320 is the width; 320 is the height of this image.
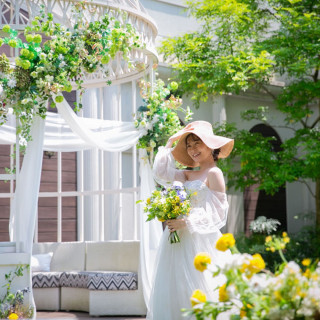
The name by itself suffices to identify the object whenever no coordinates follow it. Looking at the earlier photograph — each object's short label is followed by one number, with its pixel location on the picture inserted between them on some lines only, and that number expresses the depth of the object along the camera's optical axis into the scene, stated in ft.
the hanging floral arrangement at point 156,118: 20.86
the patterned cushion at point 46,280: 24.12
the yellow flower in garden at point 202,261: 7.19
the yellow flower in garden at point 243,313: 6.81
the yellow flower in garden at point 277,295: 6.48
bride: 14.01
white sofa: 22.00
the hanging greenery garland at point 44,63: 16.93
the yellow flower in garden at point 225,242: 7.20
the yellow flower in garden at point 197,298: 7.09
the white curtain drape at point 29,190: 17.33
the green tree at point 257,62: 30.76
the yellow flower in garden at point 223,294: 6.93
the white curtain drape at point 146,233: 20.80
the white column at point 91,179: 28.16
